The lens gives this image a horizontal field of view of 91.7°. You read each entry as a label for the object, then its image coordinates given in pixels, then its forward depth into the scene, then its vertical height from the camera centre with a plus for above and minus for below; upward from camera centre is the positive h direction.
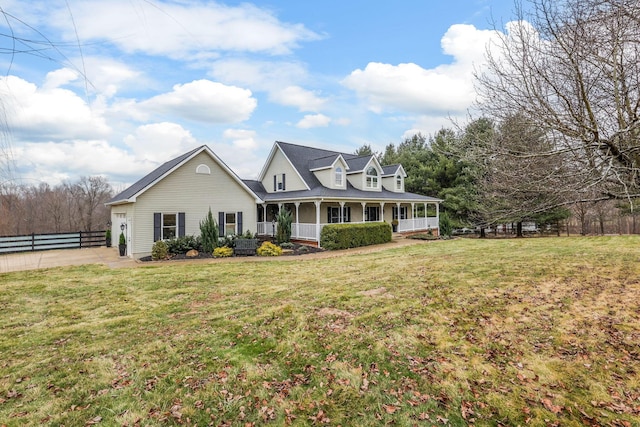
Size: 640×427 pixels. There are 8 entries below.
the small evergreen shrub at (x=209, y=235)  15.30 -0.56
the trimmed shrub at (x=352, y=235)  16.97 -0.79
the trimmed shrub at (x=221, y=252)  14.89 -1.39
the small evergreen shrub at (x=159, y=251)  14.08 -1.20
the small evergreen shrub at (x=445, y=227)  23.17 -0.55
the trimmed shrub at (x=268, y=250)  15.64 -1.38
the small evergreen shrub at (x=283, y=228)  17.98 -0.32
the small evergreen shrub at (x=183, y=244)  14.91 -0.98
